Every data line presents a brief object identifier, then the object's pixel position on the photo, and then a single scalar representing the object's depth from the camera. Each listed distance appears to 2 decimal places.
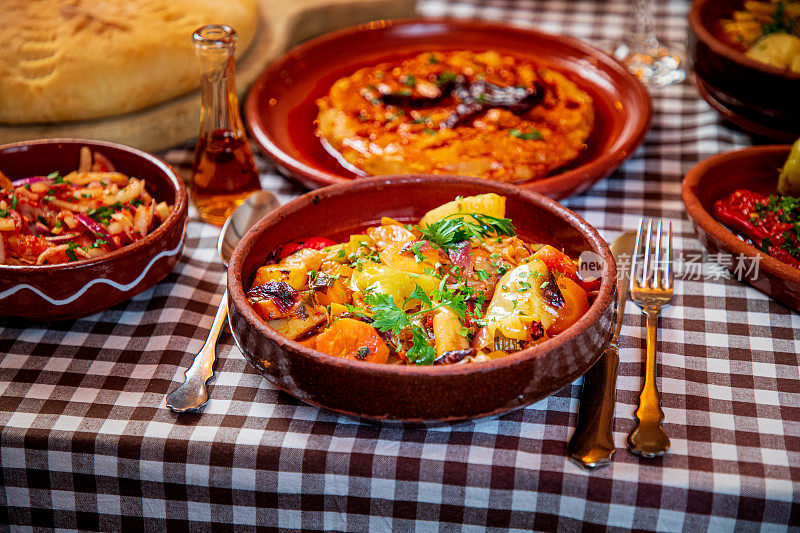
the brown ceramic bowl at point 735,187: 0.80
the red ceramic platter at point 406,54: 0.91
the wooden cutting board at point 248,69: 0.96
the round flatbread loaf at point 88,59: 0.94
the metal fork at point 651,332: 0.72
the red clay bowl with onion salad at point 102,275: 0.76
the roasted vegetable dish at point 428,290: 0.72
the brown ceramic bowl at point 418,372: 0.69
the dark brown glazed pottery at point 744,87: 0.94
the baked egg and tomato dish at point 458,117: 0.92
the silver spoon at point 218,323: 0.75
